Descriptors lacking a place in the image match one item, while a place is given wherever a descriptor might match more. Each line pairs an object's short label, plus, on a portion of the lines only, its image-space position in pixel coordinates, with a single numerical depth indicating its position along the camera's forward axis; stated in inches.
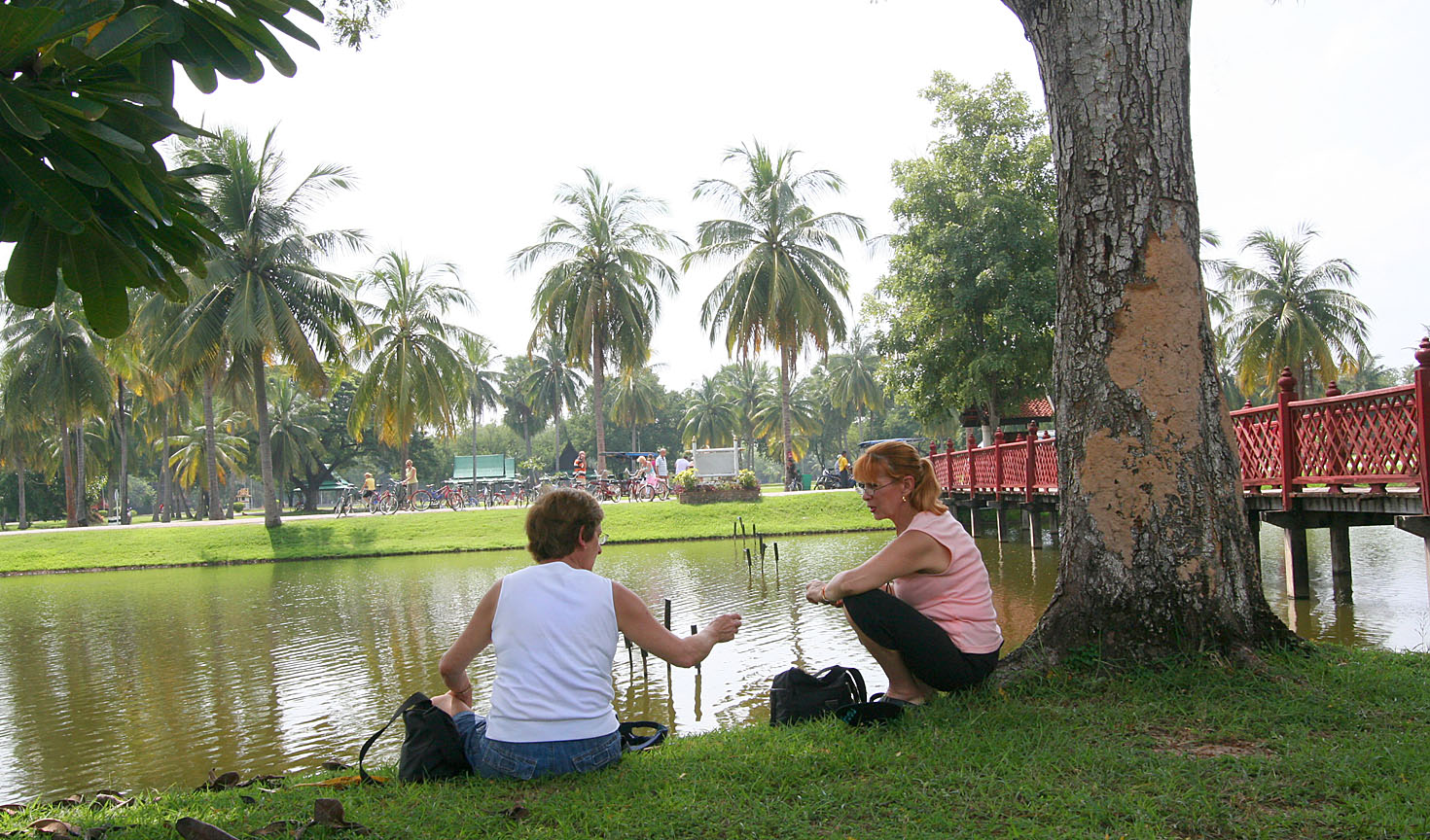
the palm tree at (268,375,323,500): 1994.3
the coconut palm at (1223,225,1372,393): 1332.4
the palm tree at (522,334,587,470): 2578.7
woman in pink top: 167.6
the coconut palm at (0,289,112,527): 1312.7
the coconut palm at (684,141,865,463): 1279.5
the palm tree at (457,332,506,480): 1359.5
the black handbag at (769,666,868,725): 183.0
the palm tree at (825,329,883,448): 2529.5
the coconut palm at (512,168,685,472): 1328.7
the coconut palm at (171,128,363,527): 1042.7
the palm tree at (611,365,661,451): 2513.5
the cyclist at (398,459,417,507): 1290.6
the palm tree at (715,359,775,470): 2947.8
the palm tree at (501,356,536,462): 2795.3
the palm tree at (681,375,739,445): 2883.9
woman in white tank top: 142.5
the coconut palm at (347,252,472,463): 1247.5
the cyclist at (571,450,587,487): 1339.3
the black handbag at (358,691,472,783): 154.0
